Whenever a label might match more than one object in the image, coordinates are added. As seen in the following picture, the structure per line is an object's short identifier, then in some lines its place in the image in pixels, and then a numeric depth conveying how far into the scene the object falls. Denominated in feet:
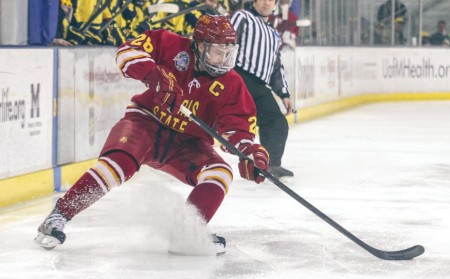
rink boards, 35.96
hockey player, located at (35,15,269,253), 26.35
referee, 42.75
